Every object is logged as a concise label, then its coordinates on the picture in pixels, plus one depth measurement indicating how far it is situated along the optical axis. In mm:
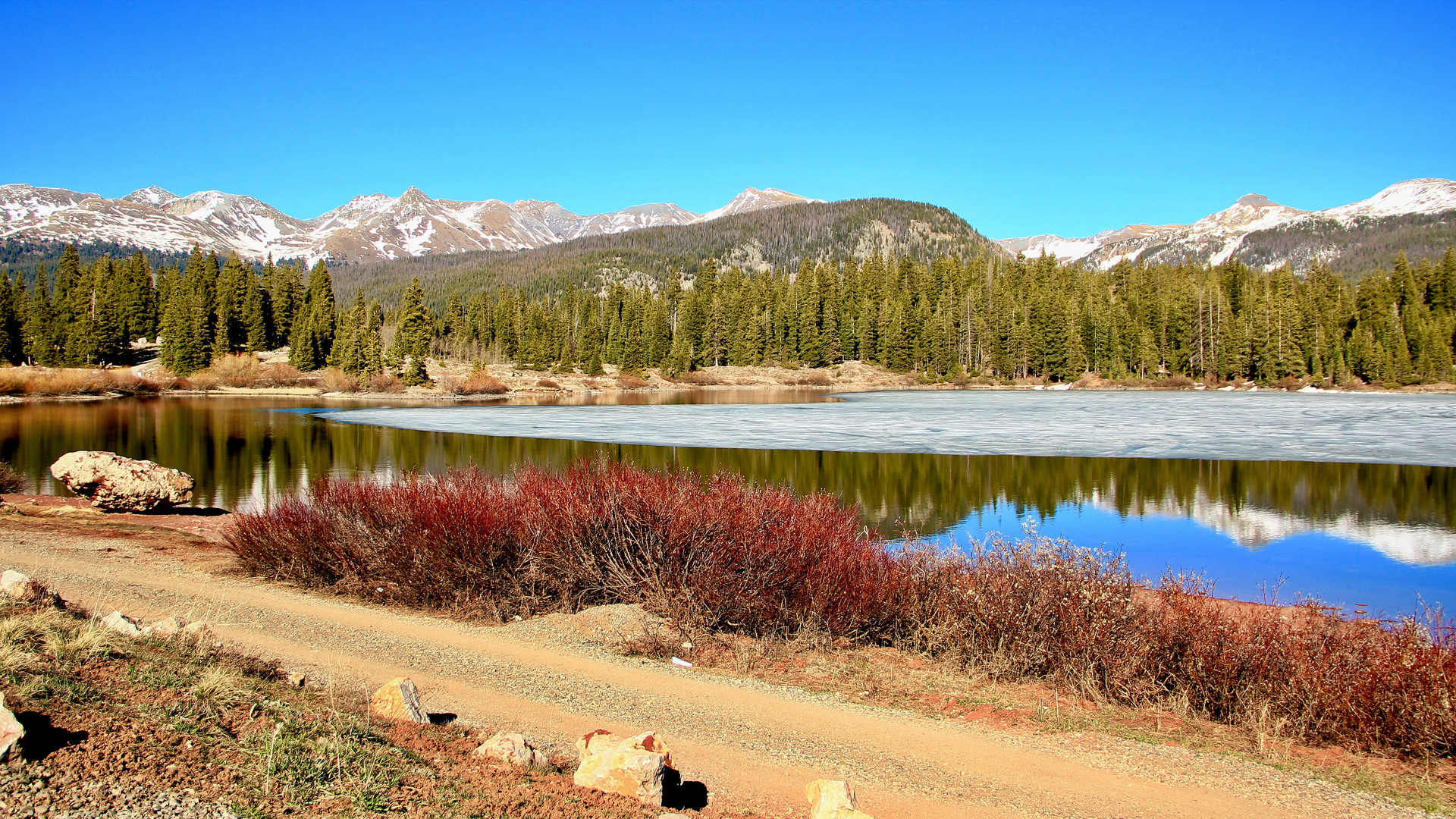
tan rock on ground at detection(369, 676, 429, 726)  6352
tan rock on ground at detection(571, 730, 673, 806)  5242
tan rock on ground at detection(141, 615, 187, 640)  7383
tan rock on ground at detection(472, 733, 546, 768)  5617
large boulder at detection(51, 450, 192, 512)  18453
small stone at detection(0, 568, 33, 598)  7469
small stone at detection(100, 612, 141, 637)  7164
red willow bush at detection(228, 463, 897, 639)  10586
